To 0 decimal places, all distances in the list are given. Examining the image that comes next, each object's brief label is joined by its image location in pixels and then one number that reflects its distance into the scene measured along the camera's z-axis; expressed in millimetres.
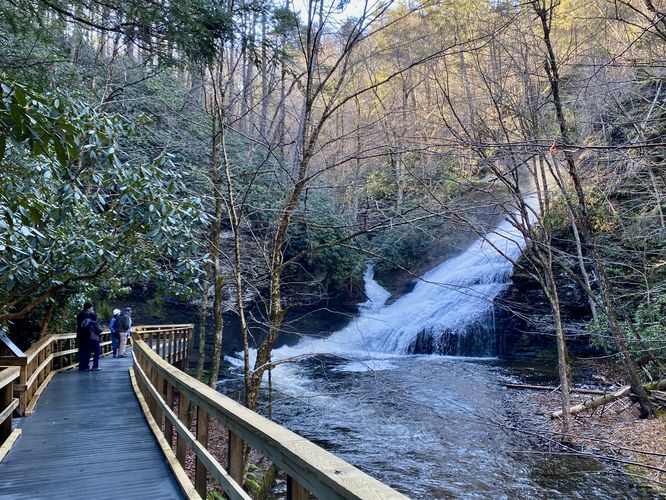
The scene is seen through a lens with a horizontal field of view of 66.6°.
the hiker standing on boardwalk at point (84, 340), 11117
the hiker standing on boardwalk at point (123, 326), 15125
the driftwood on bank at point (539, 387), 11586
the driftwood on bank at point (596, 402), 9977
